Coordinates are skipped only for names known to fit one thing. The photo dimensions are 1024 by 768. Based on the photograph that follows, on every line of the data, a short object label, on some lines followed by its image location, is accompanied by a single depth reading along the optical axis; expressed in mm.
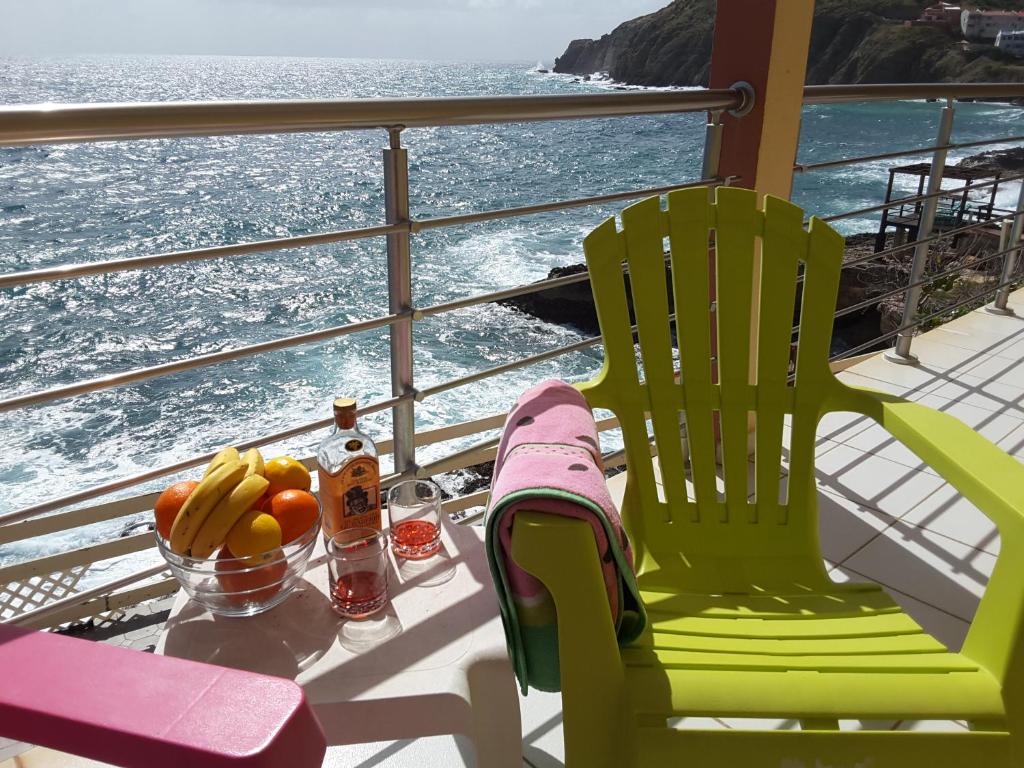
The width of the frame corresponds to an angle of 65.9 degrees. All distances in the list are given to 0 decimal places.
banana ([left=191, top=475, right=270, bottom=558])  949
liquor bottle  1133
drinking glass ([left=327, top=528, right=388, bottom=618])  1043
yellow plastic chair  958
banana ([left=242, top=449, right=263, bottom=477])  1023
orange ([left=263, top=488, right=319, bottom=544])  1000
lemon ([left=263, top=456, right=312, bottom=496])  1065
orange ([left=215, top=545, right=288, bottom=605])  961
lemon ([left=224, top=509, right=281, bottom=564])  957
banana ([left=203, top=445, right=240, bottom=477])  1047
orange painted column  1970
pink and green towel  868
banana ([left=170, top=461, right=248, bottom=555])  950
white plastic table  931
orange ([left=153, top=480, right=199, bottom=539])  990
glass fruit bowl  956
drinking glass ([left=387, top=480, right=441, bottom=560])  1169
